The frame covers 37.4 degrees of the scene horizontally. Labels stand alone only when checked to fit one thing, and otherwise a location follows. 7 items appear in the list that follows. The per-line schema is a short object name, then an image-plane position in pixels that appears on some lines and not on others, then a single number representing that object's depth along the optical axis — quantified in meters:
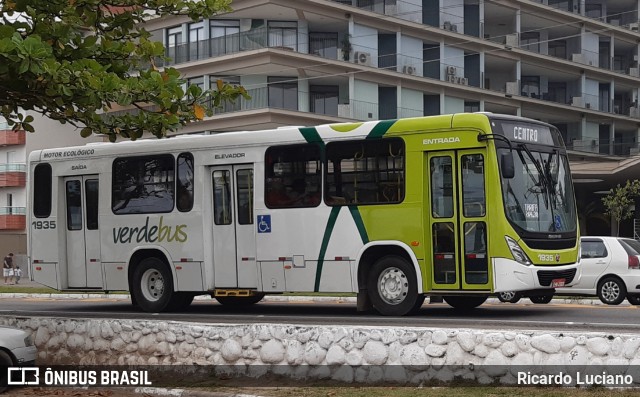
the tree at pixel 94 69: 12.62
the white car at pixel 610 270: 22.11
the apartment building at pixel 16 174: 61.25
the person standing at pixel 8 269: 50.06
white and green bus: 15.87
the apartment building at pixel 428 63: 49.56
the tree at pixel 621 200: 49.03
